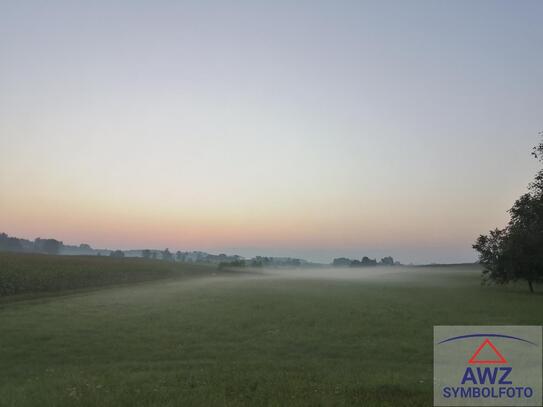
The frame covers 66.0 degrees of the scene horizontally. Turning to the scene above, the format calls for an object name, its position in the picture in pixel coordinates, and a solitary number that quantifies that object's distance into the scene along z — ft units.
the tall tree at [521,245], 170.81
